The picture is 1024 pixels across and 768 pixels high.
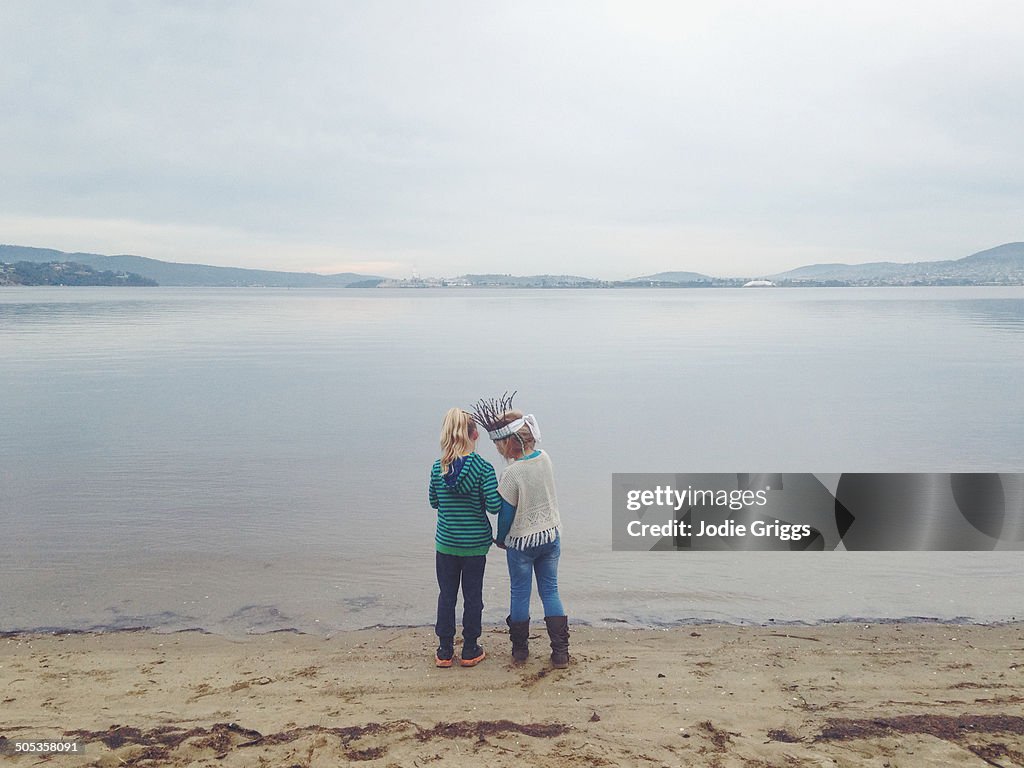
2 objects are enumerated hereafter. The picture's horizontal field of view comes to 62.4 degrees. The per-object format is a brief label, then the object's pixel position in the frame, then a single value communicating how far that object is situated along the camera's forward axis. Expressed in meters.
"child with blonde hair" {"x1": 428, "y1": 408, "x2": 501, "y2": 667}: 5.75
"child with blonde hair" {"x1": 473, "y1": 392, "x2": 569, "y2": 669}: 5.90
